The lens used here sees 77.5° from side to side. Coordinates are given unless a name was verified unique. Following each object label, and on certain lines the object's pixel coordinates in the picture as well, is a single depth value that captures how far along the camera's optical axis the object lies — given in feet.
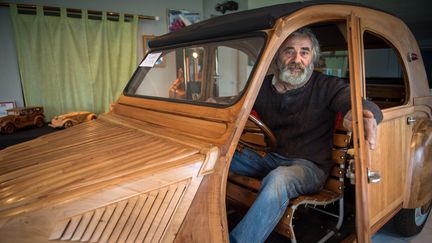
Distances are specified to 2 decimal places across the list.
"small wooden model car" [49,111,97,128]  12.35
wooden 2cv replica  3.17
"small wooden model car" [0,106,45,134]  11.79
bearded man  4.96
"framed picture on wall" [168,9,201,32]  17.66
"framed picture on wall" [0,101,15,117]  13.49
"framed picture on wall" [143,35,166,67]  6.78
